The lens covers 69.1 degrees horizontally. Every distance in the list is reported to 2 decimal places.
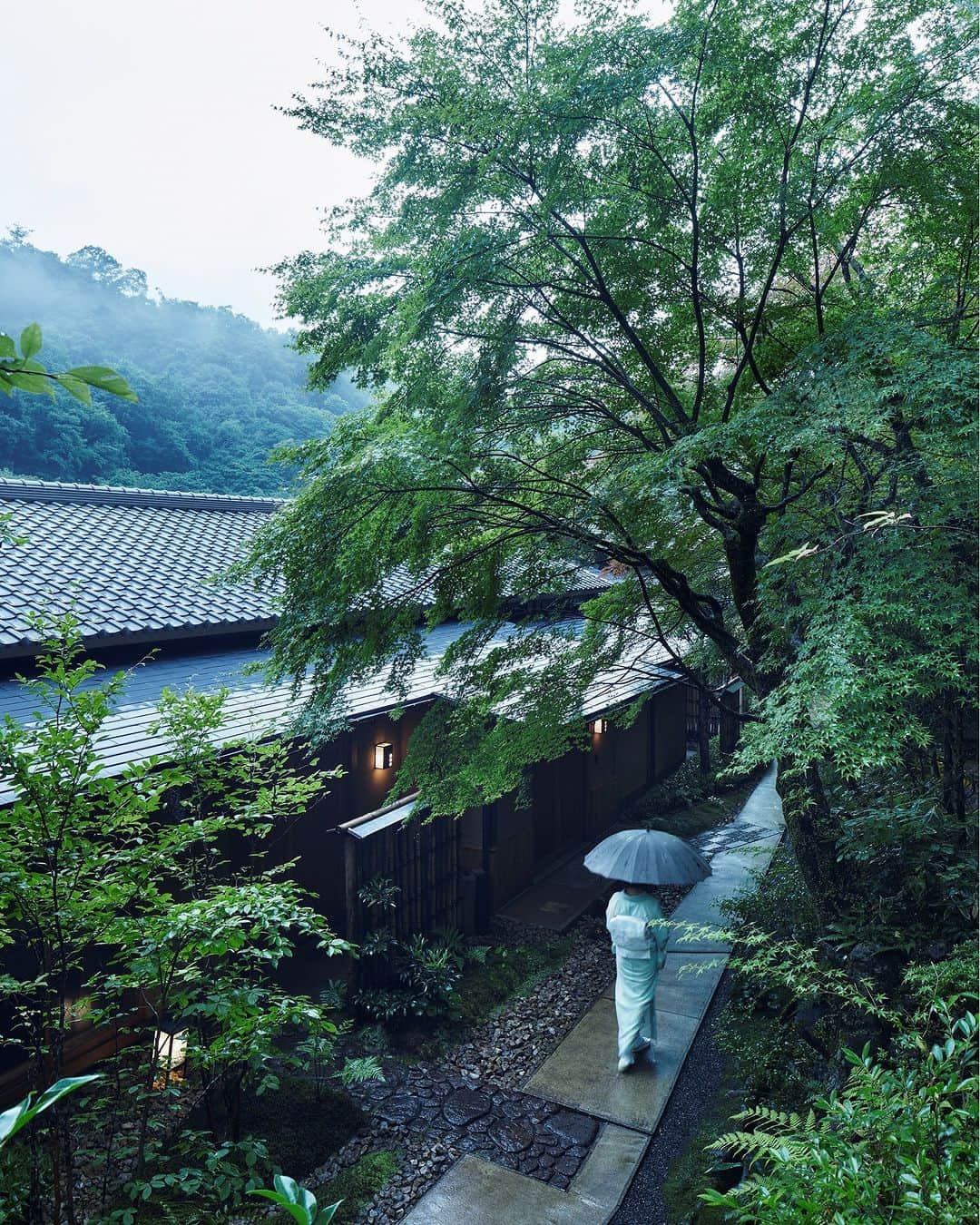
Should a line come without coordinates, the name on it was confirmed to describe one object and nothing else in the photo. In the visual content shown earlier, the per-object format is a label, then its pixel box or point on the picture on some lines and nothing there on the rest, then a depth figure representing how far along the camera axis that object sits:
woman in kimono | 6.09
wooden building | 6.85
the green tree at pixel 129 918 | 2.95
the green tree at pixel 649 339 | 3.48
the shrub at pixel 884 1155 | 1.88
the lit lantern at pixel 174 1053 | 4.56
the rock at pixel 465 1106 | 5.48
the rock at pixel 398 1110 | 5.43
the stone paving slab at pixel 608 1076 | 5.64
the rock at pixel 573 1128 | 5.32
